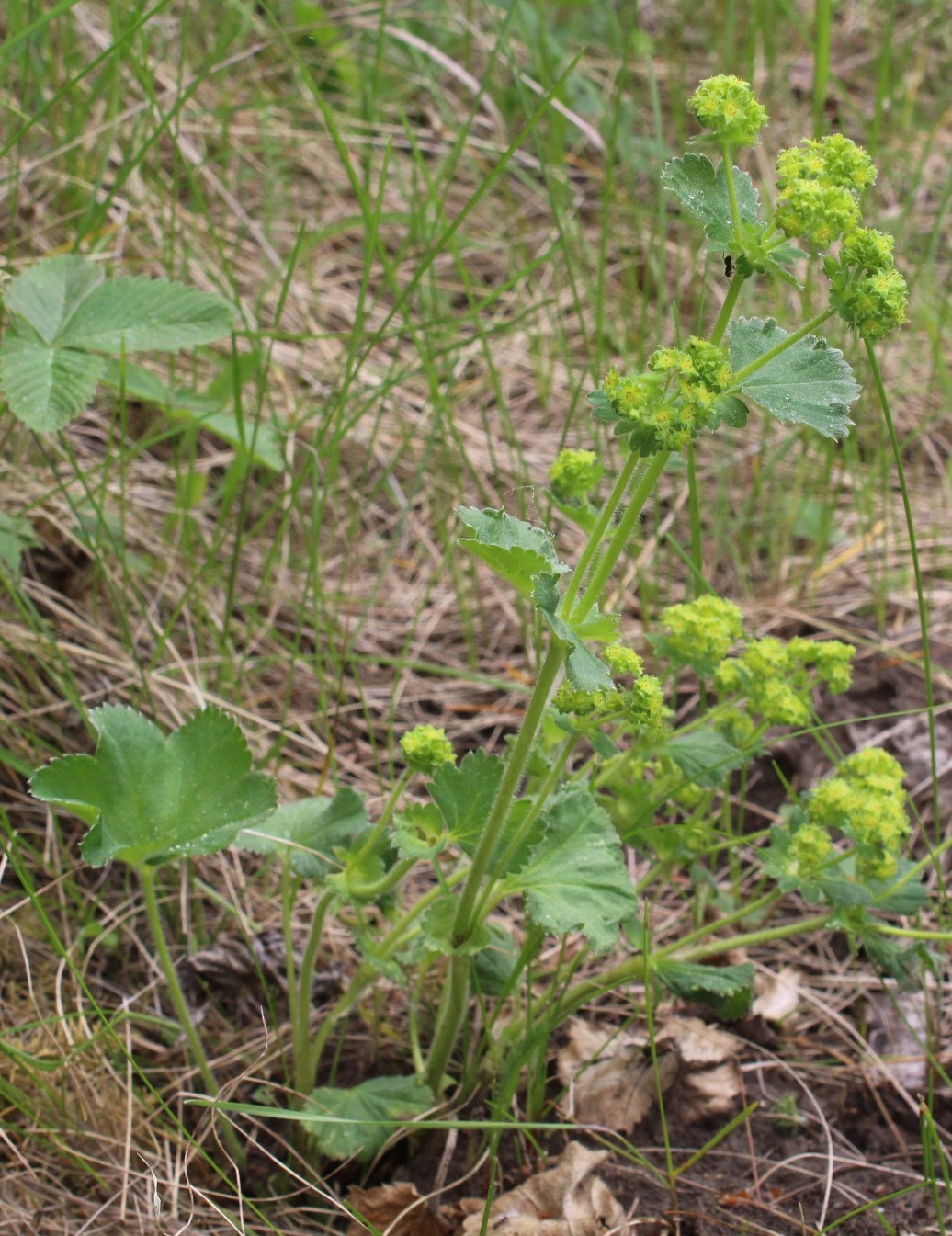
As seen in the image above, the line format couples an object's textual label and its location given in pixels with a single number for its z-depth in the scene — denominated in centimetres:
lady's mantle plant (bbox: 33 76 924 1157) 68
